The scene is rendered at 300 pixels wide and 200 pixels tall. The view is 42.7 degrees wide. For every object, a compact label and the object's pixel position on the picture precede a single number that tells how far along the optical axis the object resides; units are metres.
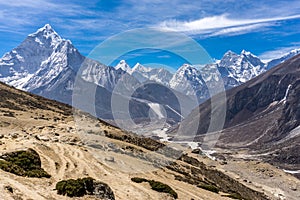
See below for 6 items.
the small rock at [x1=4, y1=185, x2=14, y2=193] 25.26
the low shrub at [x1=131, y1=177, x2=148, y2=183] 39.17
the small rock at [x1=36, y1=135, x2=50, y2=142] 57.54
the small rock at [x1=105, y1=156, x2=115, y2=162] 48.47
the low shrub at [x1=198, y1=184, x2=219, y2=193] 47.99
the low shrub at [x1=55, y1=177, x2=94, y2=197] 27.08
